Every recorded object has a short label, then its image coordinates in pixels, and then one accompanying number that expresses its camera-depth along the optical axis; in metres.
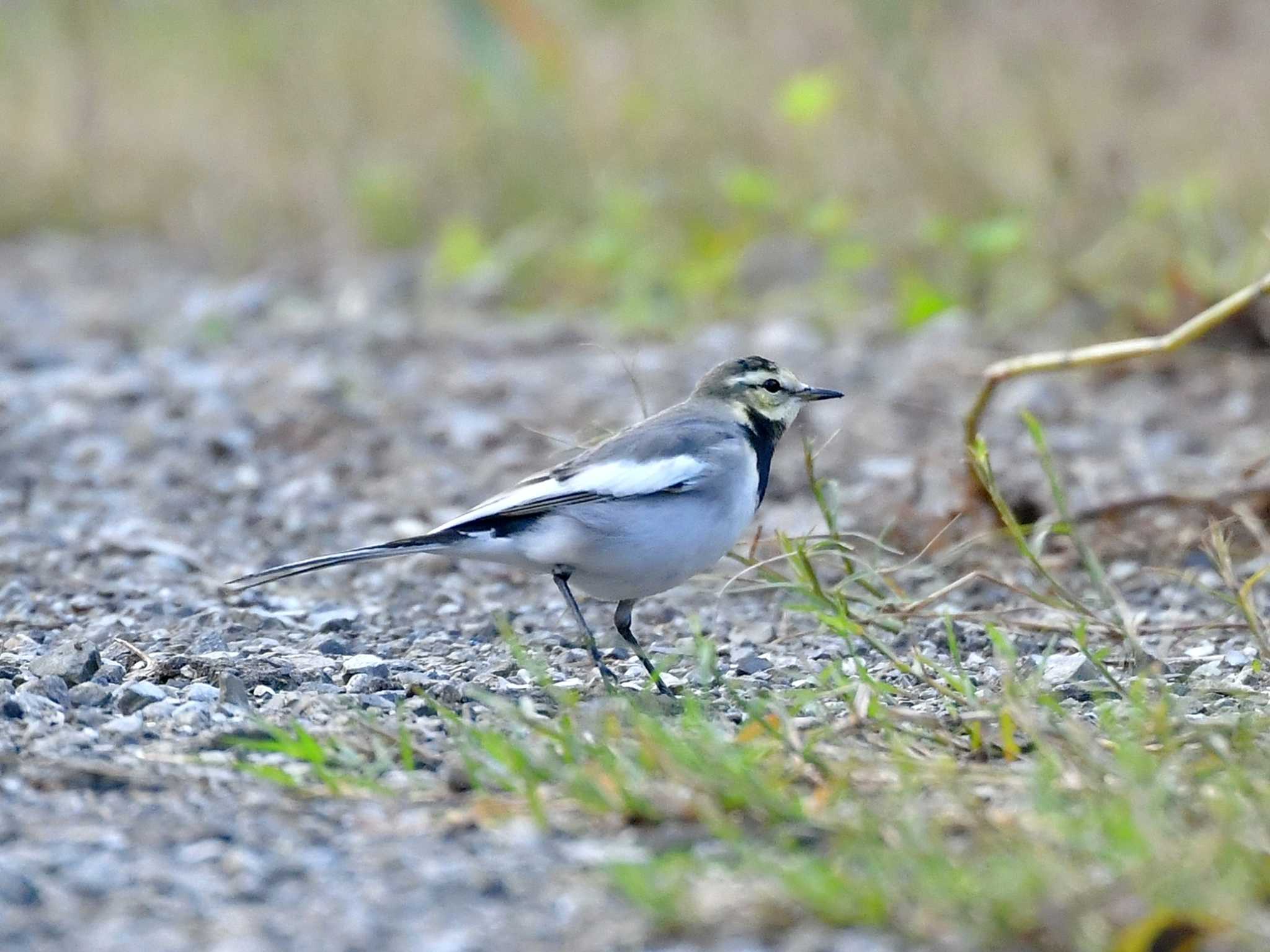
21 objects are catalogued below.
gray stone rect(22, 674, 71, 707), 8.55
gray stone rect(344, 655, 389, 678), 9.20
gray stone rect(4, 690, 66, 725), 8.27
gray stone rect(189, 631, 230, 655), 9.70
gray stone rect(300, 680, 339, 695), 8.89
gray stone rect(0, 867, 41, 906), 6.20
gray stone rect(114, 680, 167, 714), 8.55
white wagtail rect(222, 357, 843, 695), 9.34
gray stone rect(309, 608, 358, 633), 10.58
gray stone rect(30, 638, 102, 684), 8.79
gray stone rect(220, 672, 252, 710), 8.67
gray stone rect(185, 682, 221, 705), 8.63
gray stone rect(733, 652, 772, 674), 9.77
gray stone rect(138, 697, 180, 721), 8.40
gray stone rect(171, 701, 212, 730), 8.30
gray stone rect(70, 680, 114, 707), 8.59
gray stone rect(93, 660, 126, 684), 8.94
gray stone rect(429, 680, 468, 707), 8.74
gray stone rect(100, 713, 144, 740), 8.10
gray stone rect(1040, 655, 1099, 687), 9.21
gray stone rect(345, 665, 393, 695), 8.93
